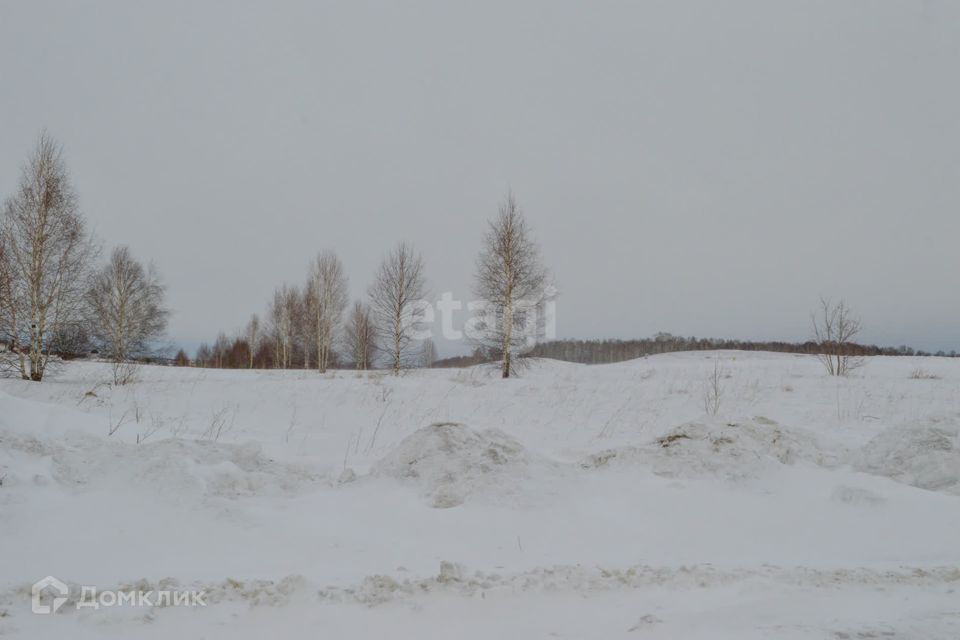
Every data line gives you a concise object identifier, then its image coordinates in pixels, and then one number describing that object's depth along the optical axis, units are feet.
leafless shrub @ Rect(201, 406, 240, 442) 20.90
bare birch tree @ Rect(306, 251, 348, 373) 106.52
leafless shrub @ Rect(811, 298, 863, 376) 53.67
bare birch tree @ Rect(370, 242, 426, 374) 75.31
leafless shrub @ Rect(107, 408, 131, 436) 17.04
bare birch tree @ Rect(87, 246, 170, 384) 85.25
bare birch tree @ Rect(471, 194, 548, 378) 63.98
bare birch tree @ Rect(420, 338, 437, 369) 165.99
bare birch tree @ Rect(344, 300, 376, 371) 119.34
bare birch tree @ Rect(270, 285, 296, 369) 128.98
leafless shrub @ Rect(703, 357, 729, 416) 30.40
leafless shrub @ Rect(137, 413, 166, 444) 17.84
